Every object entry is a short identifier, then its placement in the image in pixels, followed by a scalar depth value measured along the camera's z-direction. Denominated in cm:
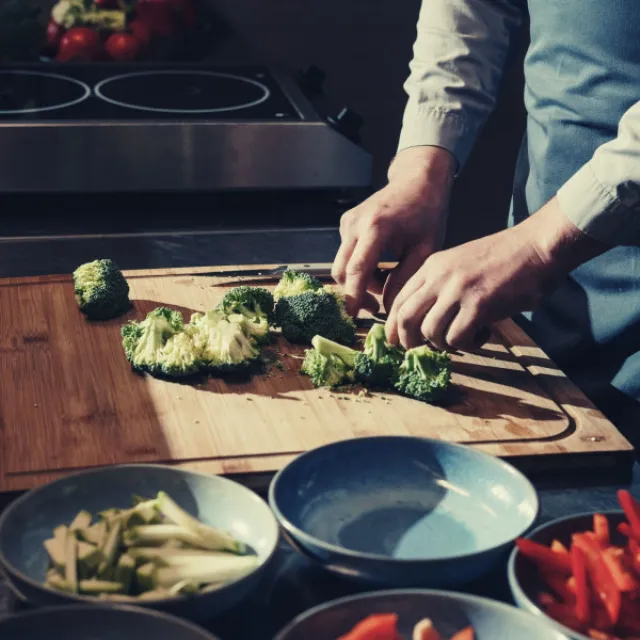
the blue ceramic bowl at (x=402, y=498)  106
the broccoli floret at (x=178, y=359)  133
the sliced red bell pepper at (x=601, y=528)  98
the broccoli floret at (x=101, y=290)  145
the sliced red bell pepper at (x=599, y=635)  92
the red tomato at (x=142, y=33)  212
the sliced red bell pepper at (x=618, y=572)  93
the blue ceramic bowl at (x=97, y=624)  91
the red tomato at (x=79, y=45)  211
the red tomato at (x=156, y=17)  211
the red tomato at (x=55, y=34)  214
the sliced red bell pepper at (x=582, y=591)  93
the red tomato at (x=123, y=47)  210
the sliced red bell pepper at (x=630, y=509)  99
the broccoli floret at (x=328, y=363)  134
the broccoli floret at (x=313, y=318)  142
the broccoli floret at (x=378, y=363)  133
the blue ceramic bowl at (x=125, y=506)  97
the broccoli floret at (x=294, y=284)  148
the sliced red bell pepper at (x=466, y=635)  92
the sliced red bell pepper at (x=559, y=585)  95
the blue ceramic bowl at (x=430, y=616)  92
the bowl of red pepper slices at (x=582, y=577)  93
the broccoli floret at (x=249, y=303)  144
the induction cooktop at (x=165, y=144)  176
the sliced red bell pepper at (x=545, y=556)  96
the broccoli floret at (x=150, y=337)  134
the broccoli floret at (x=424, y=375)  131
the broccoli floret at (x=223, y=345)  134
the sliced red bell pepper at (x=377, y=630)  90
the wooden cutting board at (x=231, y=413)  121
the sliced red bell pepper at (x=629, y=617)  93
